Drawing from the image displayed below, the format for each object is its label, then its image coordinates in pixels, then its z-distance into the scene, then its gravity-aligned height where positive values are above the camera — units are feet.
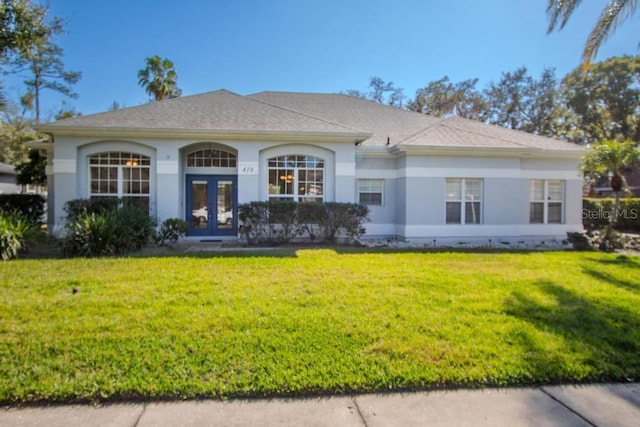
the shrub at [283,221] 38.78 -1.35
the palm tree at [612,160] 38.01 +5.55
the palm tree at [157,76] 84.17 +32.24
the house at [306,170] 40.96 +4.96
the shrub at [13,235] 29.12 -2.40
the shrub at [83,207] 37.32 +0.13
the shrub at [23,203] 53.78 +0.77
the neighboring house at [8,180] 89.27 +7.99
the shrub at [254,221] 38.88 -1.36
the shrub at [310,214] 39.22 -0.55
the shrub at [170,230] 37.01 -2.29
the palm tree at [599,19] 29.17 +16.64
